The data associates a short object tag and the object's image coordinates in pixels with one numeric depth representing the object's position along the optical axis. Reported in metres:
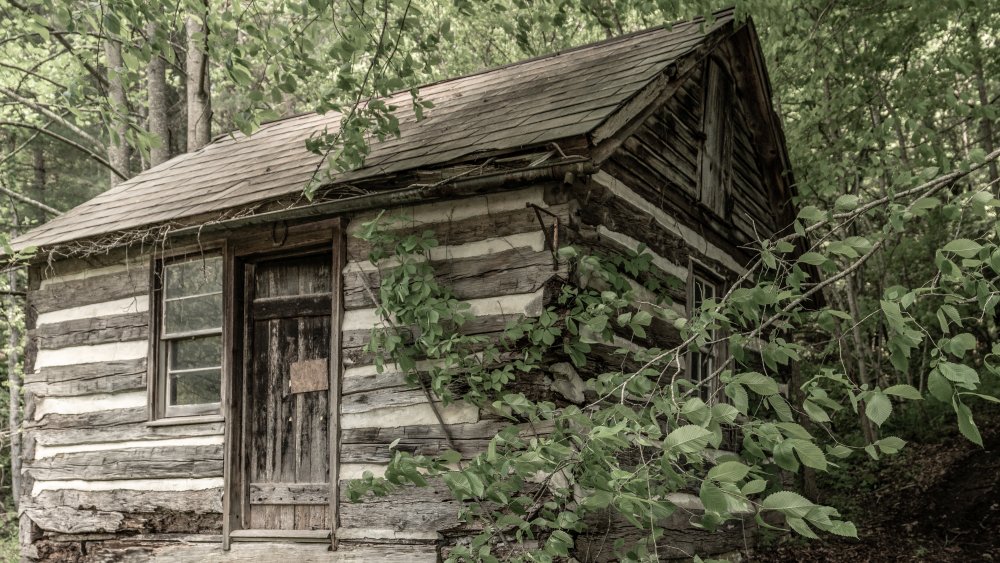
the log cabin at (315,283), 5.95
